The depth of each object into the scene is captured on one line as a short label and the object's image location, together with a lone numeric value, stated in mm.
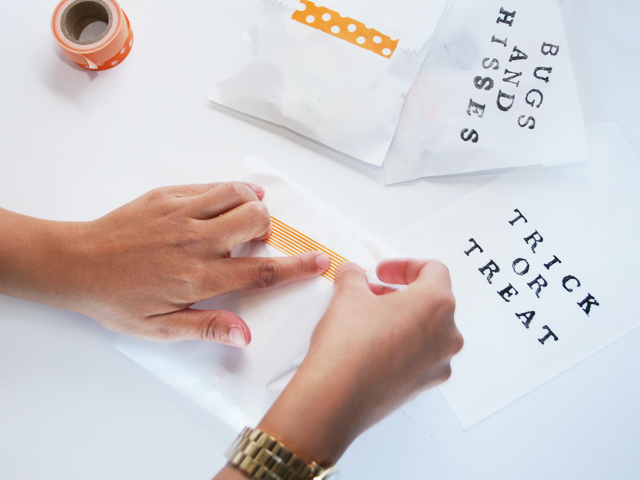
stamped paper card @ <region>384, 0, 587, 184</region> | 602
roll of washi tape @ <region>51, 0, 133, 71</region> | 559
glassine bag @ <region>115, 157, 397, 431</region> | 509
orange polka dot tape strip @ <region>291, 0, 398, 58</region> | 605
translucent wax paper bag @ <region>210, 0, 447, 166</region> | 598
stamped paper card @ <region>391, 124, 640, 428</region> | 575
